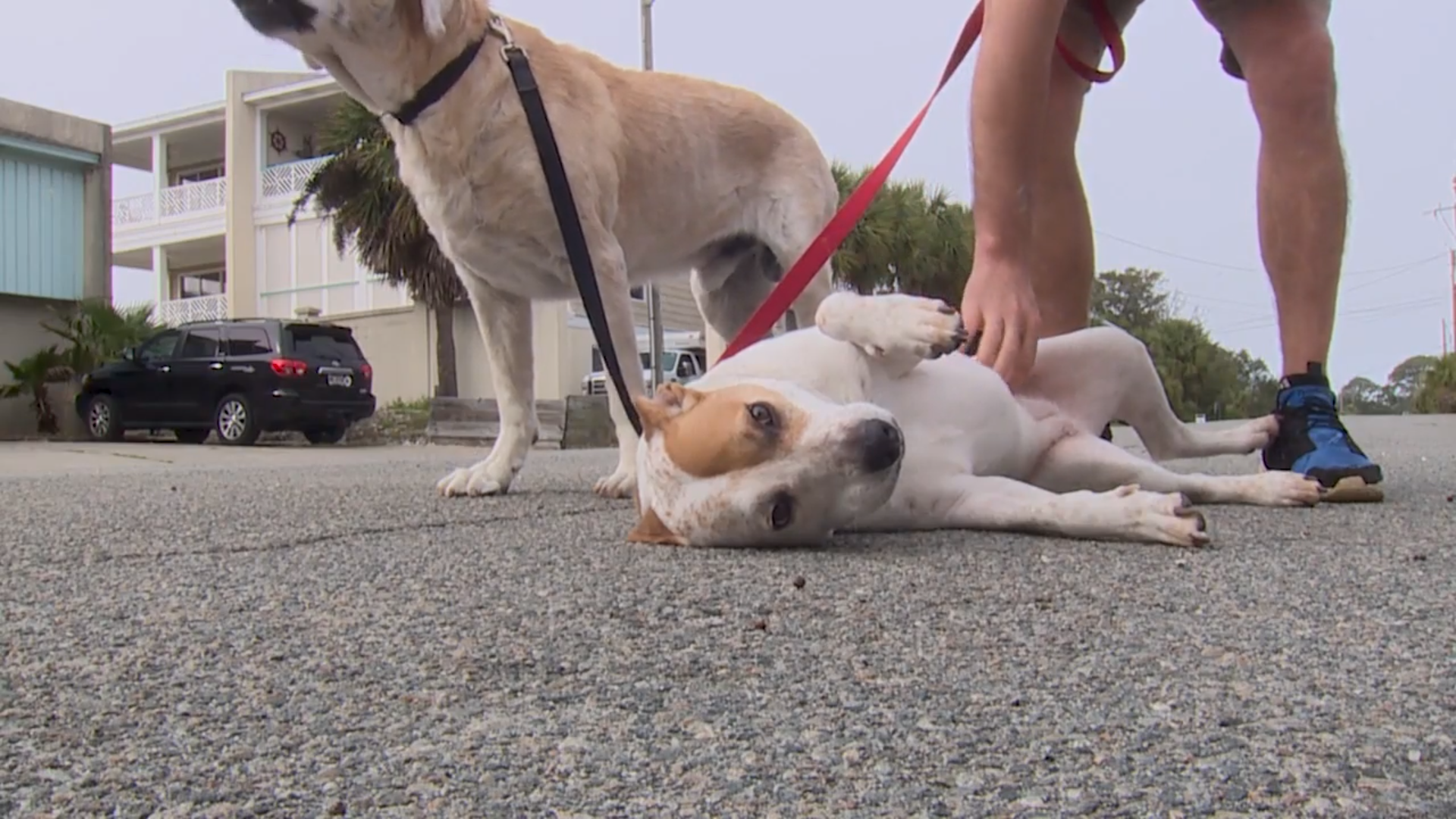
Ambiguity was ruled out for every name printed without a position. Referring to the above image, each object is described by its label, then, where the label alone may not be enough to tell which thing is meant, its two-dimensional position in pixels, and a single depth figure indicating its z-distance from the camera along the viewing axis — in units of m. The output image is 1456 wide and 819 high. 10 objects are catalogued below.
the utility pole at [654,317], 13.17
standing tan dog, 3.44
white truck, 22.34
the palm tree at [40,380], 15.16
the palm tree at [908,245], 24.58
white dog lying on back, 2.19
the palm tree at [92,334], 15.71
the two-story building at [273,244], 24.97
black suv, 13.98
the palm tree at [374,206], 18.86
